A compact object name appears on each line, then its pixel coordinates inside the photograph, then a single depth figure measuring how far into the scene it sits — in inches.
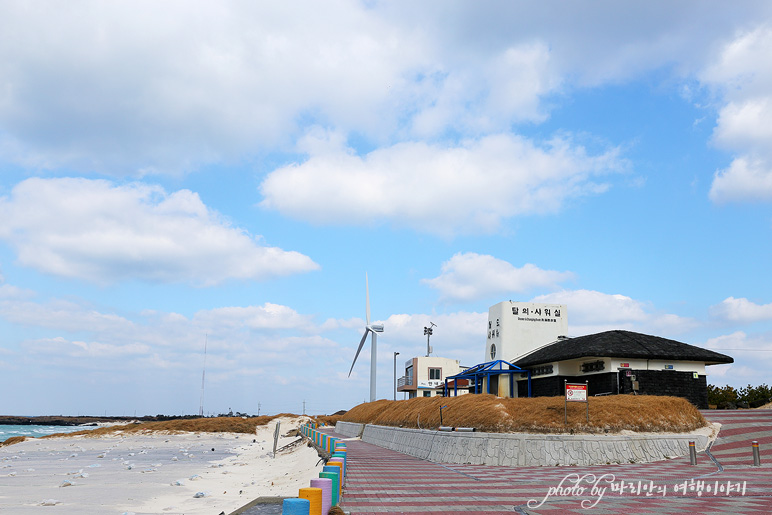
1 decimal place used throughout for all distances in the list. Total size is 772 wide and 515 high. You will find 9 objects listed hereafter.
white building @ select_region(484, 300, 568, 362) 2119.8
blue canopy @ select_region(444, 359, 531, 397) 1673.2
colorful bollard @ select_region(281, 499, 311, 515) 305.1
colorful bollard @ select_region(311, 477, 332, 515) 373.1
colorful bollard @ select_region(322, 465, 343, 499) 442.0
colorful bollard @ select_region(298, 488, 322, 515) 325.7
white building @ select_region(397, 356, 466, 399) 2935.5
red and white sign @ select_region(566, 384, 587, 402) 887.1
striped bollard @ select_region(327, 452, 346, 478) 513.4
